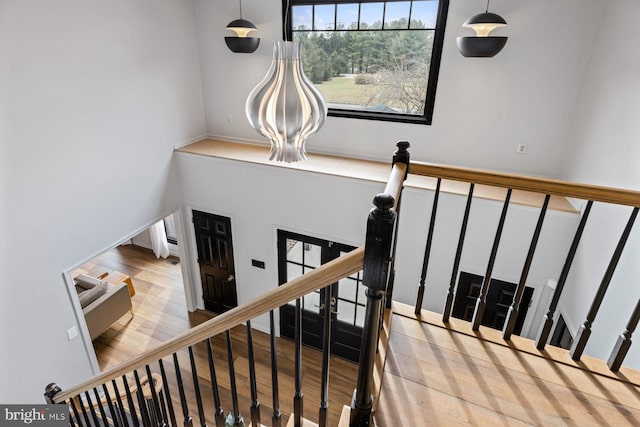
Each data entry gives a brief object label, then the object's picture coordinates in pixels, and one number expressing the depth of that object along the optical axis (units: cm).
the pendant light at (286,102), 174
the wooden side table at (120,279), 623
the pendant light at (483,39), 330
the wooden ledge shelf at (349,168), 371
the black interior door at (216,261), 537
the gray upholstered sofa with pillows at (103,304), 513
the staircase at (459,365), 135
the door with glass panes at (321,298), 477
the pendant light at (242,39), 441
